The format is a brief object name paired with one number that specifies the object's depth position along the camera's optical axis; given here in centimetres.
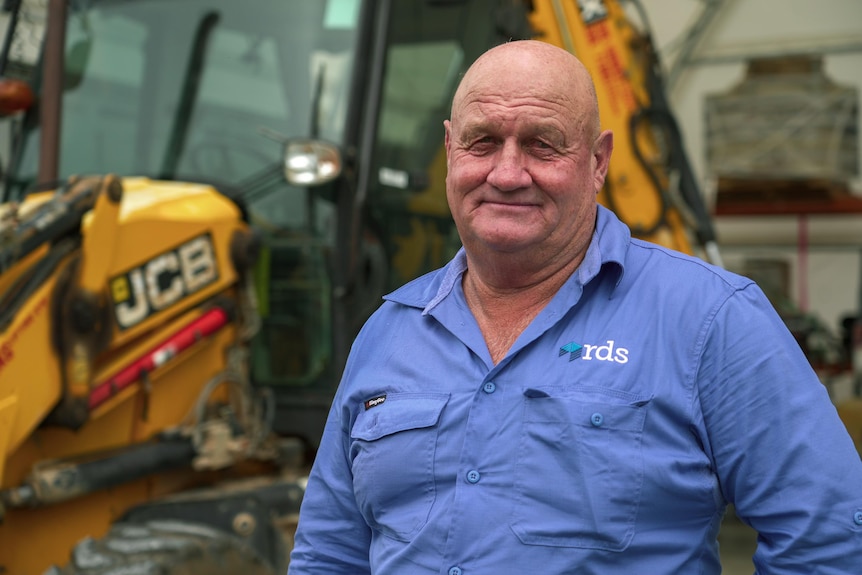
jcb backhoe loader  339
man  156
